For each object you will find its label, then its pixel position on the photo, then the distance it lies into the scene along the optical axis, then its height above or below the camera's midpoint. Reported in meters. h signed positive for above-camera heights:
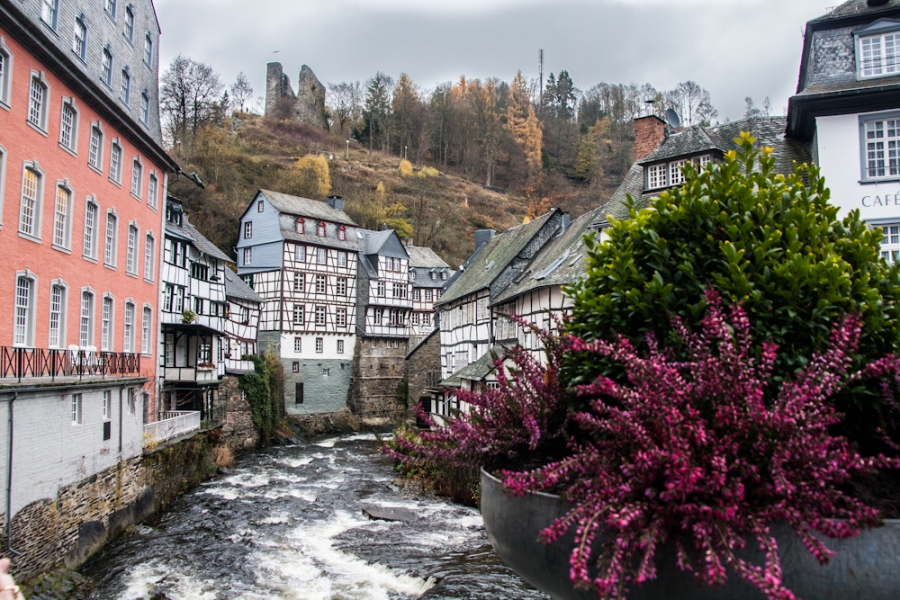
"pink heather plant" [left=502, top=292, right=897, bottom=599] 2.76 -0.48
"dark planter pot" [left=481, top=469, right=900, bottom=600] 2.85 -0.90
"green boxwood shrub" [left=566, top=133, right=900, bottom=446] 3.64 +0.46
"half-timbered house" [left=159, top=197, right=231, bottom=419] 27.00 +1.38
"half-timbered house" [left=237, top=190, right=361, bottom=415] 40.22 +3.80
